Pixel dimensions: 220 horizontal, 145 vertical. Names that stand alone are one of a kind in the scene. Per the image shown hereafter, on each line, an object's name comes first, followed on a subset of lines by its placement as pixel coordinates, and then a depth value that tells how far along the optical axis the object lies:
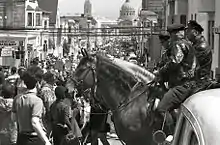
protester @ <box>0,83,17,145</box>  9.04
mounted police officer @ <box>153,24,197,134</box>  8.70
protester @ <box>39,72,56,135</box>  12.56
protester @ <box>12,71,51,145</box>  7.36
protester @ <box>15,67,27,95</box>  10.82
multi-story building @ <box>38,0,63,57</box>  97.24
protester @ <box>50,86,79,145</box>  9.55
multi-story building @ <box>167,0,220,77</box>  25.44
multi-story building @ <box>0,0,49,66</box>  66.25
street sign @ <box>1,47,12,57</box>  41.22
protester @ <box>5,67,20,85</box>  13.68
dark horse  9.22
